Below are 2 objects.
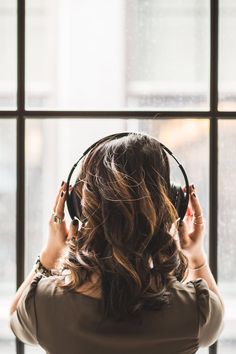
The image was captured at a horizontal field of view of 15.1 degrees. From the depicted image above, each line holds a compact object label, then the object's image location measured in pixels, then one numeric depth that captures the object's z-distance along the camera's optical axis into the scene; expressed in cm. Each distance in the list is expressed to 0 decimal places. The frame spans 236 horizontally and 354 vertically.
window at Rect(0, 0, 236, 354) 172
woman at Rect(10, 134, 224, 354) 132
